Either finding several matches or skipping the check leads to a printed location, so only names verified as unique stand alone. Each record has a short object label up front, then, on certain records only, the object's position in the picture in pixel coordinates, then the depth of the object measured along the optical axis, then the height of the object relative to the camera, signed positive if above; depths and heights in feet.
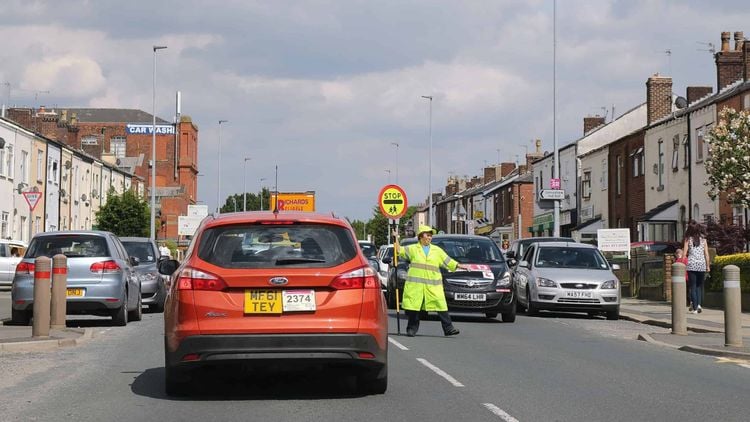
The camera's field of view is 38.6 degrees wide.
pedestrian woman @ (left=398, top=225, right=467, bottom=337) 51.88 -1.95
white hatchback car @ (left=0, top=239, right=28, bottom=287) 115.24 -2.73
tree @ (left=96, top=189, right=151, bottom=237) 196.44 +4.32
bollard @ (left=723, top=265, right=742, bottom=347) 47.50 -2.72
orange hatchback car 28.96 -1.68
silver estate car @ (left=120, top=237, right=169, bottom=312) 77.15 -2.23
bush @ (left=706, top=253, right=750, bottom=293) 79.56 -2.03
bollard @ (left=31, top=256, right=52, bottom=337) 48.67 -2.70
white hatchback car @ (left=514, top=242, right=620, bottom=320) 73.92 -2.67
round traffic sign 92.99 +3.57
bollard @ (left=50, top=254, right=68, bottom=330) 54.13 -2.61
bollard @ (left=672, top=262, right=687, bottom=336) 58.34 -3.13
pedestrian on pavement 75.10 -1.03
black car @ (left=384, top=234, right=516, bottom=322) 65.57 -2.86
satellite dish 147.54 +19.52
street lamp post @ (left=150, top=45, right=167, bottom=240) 160.89 +7.64
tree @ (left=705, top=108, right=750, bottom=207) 86.33 +7.06
